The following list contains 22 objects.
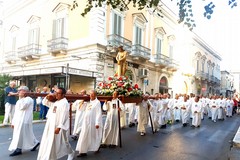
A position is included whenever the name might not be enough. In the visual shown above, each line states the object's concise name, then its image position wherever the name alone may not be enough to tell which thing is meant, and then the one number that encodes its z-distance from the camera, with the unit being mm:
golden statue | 7603
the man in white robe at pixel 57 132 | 3983
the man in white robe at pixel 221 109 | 14532
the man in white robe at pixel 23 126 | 4790
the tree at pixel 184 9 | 4124
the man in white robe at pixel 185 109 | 10599
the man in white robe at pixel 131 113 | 9690
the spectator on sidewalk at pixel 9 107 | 7907
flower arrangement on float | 6560
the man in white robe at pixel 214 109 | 13687
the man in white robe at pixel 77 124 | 6473
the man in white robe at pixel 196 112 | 10264
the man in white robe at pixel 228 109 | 17088
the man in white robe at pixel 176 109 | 11632
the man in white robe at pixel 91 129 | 4879
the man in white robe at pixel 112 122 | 5947
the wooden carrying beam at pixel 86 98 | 4950
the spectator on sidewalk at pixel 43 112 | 9844
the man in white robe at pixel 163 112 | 9370
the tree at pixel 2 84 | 10627
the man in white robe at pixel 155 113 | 8511
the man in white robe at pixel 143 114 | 7706
